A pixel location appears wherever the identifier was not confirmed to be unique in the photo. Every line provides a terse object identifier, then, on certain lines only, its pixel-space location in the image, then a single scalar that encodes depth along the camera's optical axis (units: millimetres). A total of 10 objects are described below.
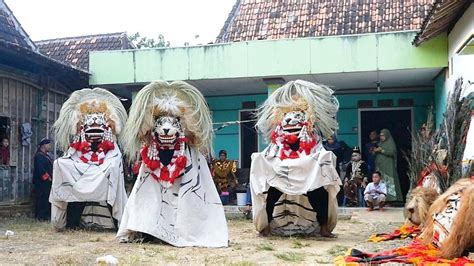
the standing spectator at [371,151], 11448
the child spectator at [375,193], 10273
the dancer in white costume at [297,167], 7191
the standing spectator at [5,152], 10616
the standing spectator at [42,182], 10258
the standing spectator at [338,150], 10500
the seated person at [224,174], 11828
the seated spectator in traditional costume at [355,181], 10875
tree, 34594
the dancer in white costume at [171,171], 6754
